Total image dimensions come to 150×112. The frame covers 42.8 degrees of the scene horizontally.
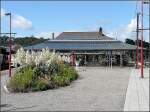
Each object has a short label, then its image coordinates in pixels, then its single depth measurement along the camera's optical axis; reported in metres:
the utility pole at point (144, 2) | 14.44
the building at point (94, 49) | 28.04
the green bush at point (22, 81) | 9.16
